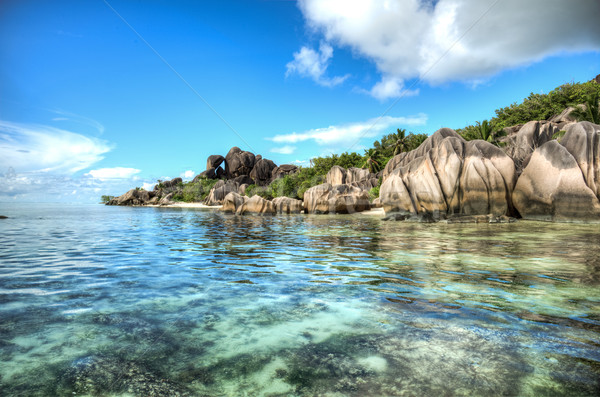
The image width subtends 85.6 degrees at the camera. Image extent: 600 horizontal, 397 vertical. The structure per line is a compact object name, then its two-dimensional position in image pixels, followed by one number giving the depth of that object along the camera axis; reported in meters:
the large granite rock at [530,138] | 23.86
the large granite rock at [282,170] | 79.46
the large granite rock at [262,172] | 80.06
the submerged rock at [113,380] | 2.25
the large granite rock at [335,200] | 29.98
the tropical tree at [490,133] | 29.06
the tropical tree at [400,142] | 47.78
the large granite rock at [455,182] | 19.20
